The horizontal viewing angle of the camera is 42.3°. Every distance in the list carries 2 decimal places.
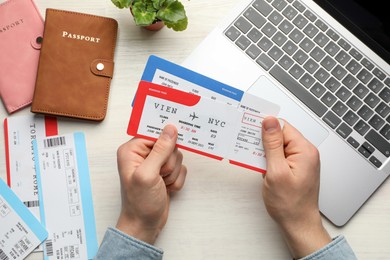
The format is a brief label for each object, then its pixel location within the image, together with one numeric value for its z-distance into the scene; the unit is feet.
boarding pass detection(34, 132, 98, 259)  3.10
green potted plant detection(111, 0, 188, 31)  3.03
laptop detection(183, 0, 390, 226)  3.03
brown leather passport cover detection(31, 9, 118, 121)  3.15
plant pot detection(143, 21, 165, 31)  3.22
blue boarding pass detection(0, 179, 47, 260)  3.10
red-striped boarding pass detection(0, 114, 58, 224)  3.16
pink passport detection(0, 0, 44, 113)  3.20
